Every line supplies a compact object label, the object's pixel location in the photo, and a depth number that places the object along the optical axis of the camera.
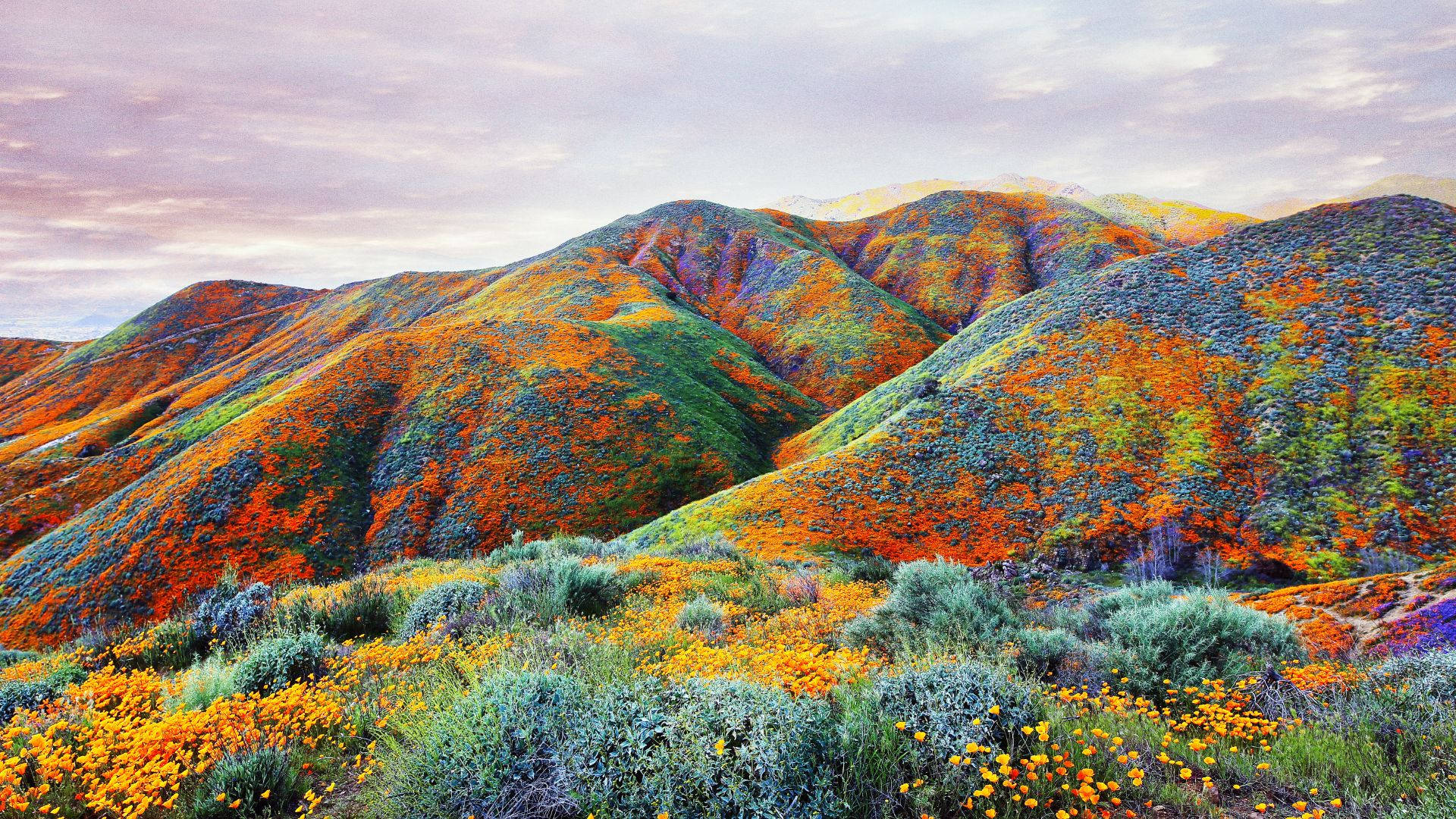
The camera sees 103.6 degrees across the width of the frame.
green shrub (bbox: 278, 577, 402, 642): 8.77
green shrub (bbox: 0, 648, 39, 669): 11.40
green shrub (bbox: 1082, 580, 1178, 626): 8.63
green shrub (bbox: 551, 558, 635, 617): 8.86
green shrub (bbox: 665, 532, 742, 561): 14.52
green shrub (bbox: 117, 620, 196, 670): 8.20
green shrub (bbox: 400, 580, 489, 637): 8.34
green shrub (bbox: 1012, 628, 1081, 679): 6.36
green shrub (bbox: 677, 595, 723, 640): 7.39
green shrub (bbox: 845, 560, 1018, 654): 7.07
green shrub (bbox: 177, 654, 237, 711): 5.87
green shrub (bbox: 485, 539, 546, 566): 14.49
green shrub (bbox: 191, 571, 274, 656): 8.41
